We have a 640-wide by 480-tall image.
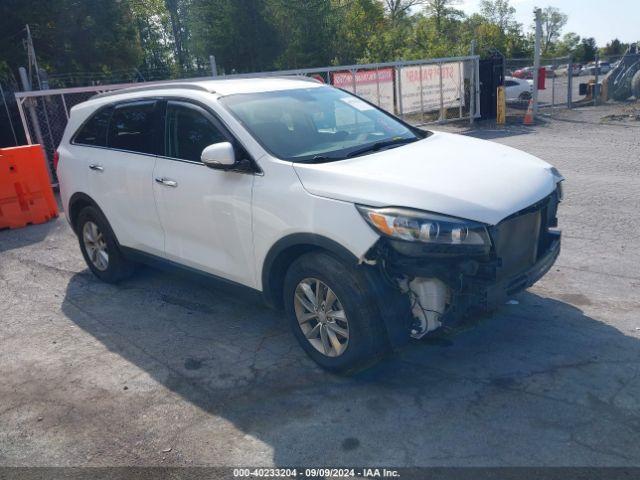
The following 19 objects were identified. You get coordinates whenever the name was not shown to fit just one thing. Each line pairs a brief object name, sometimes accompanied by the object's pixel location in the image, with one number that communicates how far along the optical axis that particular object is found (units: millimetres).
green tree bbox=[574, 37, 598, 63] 66688
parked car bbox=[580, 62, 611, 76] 45750
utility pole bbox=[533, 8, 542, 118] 17188
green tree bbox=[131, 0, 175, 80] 41344
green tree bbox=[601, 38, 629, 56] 72906
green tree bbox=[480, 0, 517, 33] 82875
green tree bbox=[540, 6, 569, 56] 107500
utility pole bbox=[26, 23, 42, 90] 14102
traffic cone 17578
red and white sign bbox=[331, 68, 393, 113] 16016
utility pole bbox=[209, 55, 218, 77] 14292
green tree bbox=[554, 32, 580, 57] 79750
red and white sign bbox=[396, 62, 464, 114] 17484
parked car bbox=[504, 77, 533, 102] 27141
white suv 3613
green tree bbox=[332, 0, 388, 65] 37250
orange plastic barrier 8930
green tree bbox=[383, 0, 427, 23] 55031
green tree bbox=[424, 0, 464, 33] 56531
